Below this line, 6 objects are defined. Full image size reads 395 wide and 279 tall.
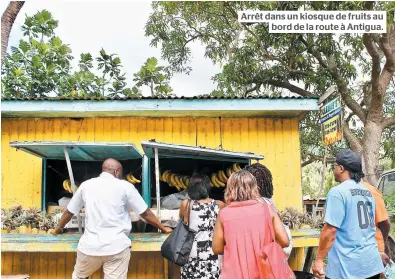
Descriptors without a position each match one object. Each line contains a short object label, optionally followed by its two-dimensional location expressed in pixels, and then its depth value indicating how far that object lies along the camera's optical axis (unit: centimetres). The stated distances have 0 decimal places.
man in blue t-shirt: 355
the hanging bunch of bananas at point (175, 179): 749
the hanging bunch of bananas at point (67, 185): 700
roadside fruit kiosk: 676
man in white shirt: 459
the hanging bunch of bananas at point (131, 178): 723
